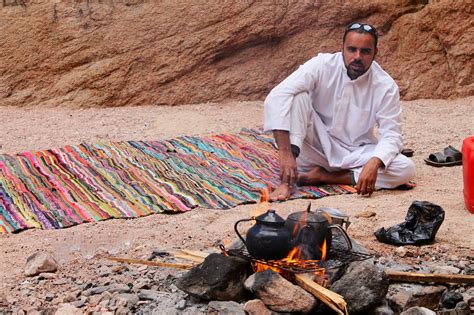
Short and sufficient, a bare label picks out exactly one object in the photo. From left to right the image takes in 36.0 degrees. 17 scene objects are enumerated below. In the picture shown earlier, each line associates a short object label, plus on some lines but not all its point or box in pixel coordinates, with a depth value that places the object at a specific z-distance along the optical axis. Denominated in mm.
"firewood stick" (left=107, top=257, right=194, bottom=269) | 3354
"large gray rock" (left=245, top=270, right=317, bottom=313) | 2826
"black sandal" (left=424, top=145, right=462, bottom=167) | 5633
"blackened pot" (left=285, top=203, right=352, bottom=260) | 3117
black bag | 3797
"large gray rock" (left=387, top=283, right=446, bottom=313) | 3012
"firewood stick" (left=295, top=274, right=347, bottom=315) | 2772
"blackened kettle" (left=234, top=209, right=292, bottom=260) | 3016
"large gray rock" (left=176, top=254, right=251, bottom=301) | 2965
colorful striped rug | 4617
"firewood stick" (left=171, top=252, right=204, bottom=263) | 3340
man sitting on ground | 4918
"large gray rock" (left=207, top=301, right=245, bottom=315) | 2828
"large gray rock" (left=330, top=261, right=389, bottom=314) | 2885
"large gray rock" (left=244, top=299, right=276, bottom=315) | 2863
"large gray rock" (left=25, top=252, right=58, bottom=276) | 3539
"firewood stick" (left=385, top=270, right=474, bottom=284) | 3125
